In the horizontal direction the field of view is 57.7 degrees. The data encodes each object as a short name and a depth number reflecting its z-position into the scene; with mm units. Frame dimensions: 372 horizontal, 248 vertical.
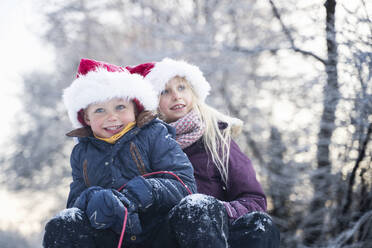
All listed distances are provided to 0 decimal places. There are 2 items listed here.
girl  1331
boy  1378
